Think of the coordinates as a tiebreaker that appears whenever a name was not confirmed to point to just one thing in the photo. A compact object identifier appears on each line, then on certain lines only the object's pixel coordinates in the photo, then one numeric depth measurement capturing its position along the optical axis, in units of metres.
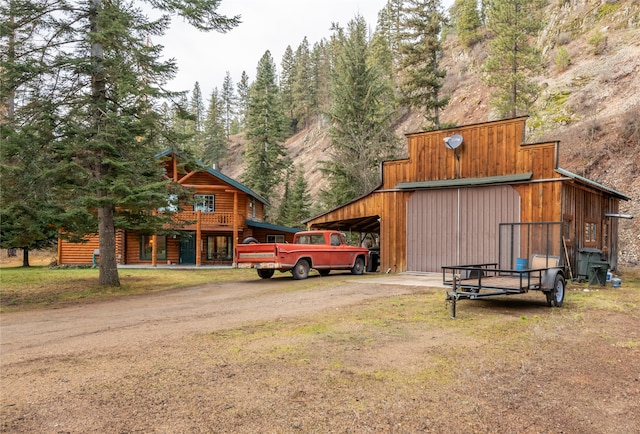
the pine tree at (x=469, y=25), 66.81
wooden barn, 15.63
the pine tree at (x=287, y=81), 85.38
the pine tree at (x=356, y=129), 30.69
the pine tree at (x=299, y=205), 40.47
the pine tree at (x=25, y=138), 12.08
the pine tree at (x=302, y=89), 82.56
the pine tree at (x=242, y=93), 90.44
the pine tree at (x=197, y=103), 109.38
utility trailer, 8.87
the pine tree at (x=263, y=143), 43.25
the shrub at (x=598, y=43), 43.63
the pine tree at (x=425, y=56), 31.89
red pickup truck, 16.00
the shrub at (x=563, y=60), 44.94
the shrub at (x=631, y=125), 29.63
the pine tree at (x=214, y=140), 77.50
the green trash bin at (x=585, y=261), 15.29
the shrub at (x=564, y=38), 49.81
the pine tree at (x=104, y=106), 12.89
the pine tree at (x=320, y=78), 81.00
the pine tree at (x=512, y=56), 35.41
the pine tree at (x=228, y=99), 112.75
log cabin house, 28.16
